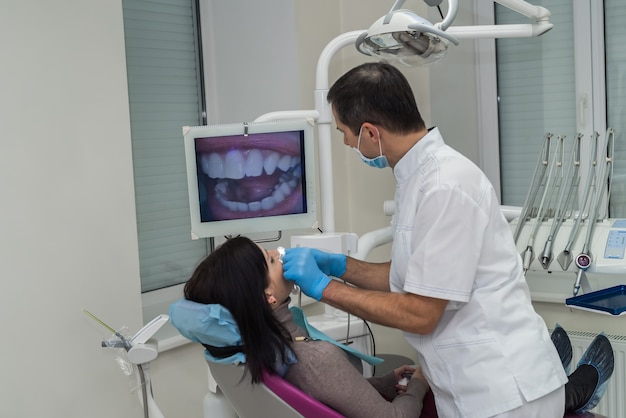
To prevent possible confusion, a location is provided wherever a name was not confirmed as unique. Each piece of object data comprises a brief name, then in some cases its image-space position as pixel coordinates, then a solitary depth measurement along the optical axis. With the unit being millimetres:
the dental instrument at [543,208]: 2559
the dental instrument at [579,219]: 2498
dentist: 1511
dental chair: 1538
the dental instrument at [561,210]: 2535
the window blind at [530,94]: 3119
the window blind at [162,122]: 2756
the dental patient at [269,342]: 1597
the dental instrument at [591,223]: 2430
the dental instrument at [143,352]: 1713
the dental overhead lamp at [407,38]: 1719
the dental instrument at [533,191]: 2619
